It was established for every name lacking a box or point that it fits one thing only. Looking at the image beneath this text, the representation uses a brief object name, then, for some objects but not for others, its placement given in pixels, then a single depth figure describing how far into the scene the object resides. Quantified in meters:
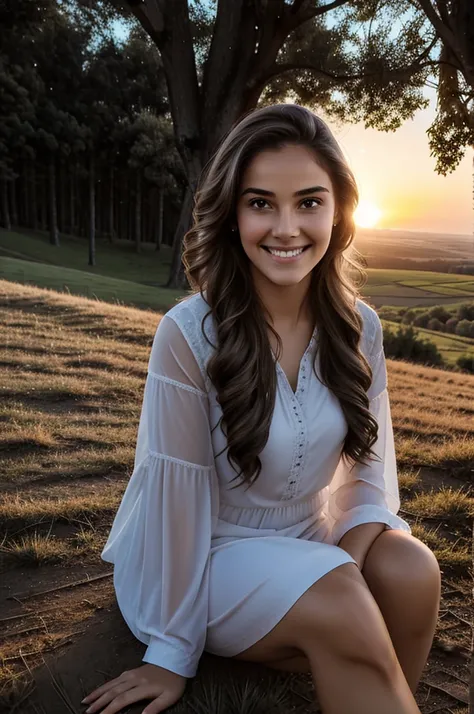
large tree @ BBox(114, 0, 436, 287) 8.19
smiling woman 1.63
